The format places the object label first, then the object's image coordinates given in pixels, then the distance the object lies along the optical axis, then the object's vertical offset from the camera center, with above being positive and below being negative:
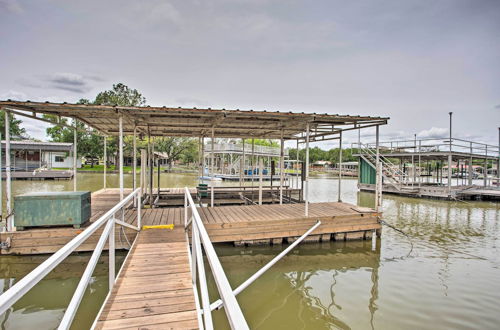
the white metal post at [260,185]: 10.63 -0.99
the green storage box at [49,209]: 5.98 -1.18
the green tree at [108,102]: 39.72 +8.99
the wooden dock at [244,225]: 6.15 -1.80
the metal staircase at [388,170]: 21.06 -0.60
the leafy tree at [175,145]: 41.44 +2.56
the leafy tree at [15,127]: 43.47 +6.03
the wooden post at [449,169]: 18.92 -0.42
